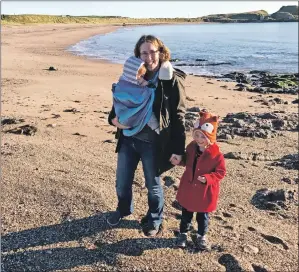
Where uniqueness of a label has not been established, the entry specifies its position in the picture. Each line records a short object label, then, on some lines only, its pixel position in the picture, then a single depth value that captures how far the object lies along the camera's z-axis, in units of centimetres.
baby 279
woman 285
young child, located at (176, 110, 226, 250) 287
